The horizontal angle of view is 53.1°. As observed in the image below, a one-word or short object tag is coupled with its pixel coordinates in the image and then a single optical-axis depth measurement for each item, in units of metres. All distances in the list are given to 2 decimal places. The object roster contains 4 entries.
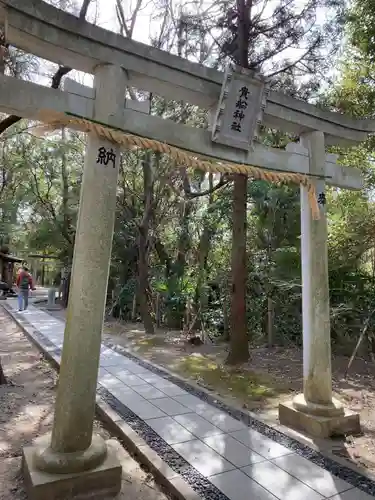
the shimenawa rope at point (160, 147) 3.17
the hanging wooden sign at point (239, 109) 3.91
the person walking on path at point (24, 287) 15.00
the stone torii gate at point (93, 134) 3.03
